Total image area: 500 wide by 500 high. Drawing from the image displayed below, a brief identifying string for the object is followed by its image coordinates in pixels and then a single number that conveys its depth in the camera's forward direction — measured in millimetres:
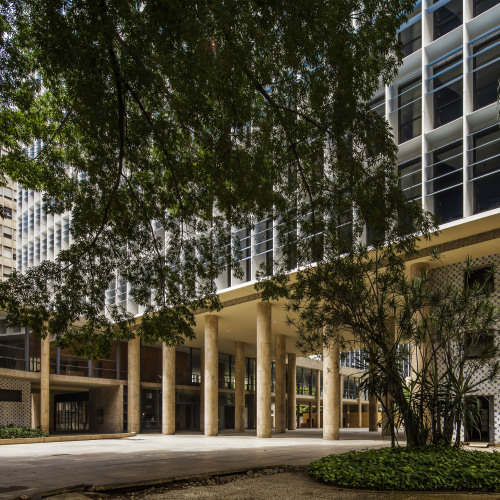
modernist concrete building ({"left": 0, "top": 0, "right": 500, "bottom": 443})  19547
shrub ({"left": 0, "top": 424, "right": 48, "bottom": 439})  26244
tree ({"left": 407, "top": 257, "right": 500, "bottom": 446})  12273
